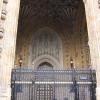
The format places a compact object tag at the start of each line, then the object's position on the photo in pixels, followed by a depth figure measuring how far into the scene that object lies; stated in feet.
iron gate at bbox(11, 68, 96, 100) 23.34
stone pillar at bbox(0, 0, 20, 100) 21.52
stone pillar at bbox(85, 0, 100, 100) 23.47
